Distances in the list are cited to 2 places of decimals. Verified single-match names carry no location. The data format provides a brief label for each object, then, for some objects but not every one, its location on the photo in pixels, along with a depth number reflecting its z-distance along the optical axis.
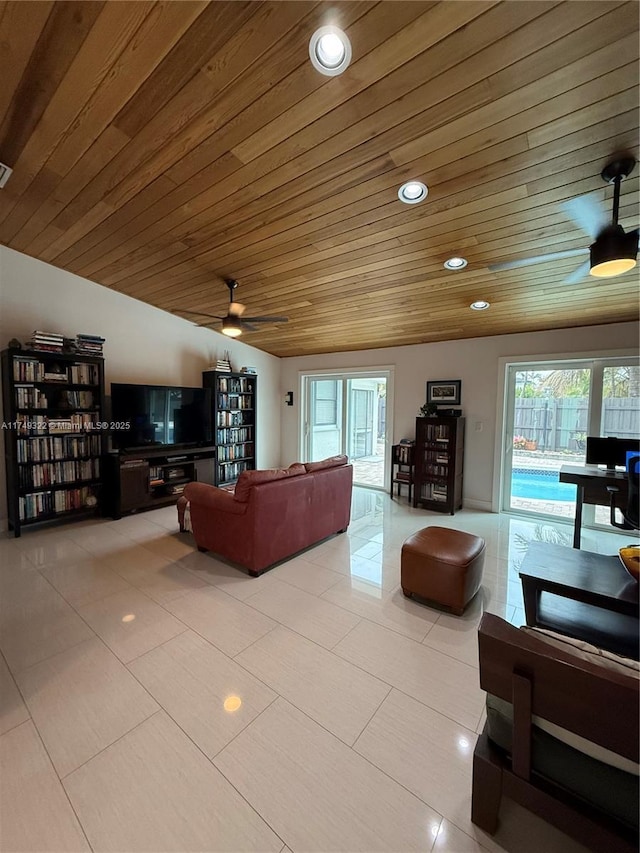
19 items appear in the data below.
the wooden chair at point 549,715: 0.85
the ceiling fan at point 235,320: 3.52
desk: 3.05
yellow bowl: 1.68
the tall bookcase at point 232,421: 5.45
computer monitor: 3.37
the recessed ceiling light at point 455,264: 2.93
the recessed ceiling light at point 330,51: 1.41
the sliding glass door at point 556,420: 3.88
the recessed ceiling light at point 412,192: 2.19
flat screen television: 4.37
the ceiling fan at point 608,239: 1.78
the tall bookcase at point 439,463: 4.57
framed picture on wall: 4.85
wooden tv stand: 4.20
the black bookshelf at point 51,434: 3.62
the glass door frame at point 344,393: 5.54
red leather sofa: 2.74
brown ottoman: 2.31
